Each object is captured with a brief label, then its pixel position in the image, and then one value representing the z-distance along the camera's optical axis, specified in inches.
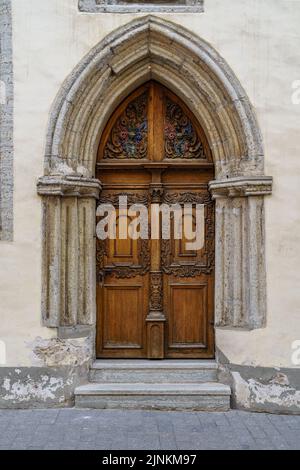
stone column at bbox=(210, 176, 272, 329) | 220.2
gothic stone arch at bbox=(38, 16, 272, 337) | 221.5
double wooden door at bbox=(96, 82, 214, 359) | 239.3
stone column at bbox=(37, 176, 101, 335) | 222.2
